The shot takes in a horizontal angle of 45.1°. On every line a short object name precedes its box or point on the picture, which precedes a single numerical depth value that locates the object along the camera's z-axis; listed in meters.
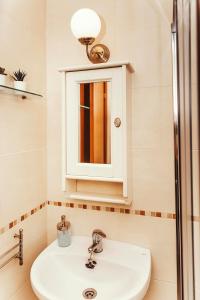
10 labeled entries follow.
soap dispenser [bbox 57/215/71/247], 1.30
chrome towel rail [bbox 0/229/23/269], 1.16
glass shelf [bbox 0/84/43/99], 1.00
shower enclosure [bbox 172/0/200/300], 0.51
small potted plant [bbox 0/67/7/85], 0.98
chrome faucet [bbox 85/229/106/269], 1.20
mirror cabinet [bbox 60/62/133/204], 1.18
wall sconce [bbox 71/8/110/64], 1.17
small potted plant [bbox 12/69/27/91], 1.10
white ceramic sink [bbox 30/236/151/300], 1.09
